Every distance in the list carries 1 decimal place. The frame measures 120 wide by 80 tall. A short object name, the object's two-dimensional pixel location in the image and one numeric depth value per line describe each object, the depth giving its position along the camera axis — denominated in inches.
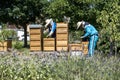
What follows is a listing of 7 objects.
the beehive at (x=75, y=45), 567.9
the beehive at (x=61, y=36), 575.5
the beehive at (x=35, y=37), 576.4
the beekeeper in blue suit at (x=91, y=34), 530.9
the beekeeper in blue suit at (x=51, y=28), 583.5
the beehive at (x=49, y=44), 580.7
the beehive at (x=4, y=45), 604.6
